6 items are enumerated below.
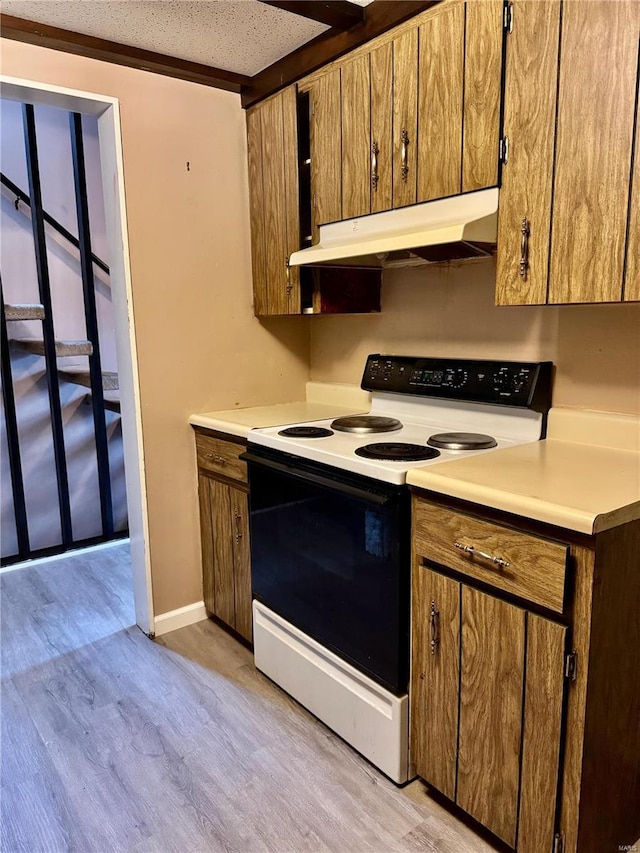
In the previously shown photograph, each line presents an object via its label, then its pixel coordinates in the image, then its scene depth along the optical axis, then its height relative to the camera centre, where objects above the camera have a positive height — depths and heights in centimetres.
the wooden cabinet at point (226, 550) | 219 -88
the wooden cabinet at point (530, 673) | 115 -76
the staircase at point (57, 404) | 306 -44
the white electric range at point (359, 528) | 153 -59
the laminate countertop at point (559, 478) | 113 -36
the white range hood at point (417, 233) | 153 +26
